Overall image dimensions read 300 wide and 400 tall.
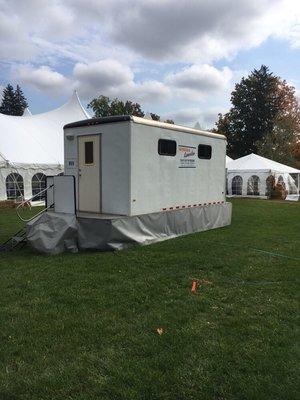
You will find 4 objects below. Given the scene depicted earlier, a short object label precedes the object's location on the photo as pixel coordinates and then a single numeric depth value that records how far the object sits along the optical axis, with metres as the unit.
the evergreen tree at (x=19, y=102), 66.93
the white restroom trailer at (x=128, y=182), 8.59
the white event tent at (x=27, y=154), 18.70
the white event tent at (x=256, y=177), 27.77
